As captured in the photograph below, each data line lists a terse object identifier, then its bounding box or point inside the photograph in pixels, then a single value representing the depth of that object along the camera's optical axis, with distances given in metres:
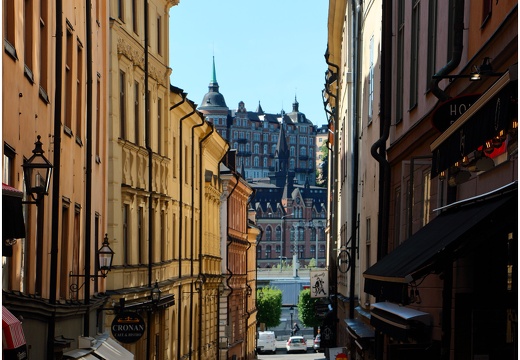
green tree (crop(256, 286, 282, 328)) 123.88
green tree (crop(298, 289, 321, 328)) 121.24
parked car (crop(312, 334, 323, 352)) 77.72
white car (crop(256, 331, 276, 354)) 89.56
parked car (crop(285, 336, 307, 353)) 90.44
